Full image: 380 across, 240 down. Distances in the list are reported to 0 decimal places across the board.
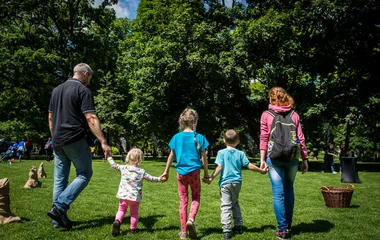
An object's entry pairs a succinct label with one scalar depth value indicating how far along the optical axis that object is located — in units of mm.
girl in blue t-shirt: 4918
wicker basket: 7465
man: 5027
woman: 4918
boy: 5043
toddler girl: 5105
